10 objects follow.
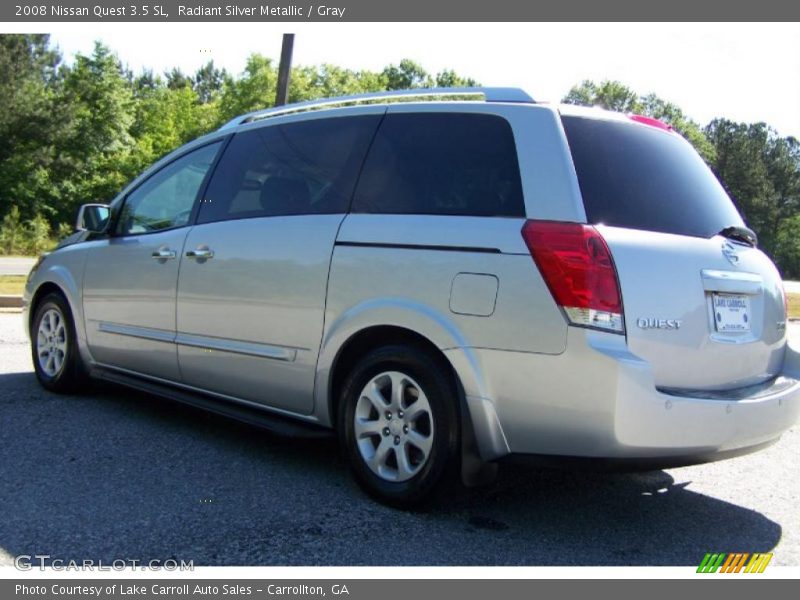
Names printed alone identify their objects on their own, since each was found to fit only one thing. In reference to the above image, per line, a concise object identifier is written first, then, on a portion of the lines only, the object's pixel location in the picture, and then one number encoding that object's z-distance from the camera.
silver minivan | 3.13
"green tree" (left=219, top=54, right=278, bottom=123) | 46.28
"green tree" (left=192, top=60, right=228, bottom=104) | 100.94
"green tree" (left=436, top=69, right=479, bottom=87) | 65.88
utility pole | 13.70
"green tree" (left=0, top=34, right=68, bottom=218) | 39.84
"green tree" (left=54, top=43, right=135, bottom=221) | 43.50
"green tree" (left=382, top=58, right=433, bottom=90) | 66.72
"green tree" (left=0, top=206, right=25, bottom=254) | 31.05
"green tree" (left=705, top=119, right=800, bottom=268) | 65.75
